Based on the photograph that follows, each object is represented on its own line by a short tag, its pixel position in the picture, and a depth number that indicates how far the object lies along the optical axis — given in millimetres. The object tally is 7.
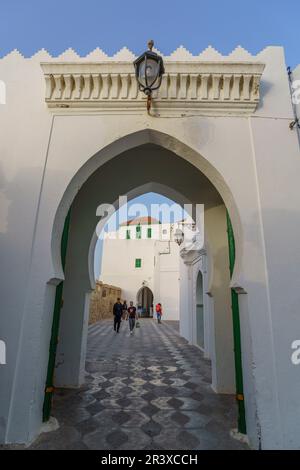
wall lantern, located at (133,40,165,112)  2775
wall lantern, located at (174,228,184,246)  10781
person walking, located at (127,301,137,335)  13148
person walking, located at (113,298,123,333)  12961
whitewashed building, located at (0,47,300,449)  2555
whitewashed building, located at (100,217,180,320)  25938
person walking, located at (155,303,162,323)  20519
